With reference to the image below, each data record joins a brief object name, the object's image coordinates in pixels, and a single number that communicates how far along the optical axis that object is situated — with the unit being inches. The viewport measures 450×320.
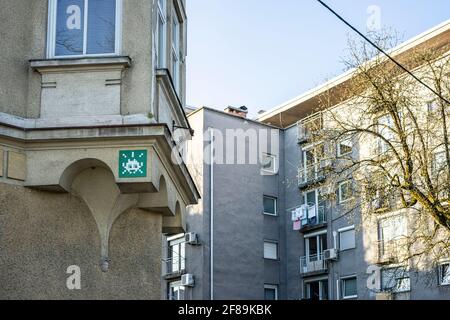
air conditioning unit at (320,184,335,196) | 965.6
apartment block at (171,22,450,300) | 1592.0
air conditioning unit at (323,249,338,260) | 1648.6
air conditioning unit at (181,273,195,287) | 1680.6
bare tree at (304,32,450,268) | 906.1
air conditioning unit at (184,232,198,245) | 1708.9
